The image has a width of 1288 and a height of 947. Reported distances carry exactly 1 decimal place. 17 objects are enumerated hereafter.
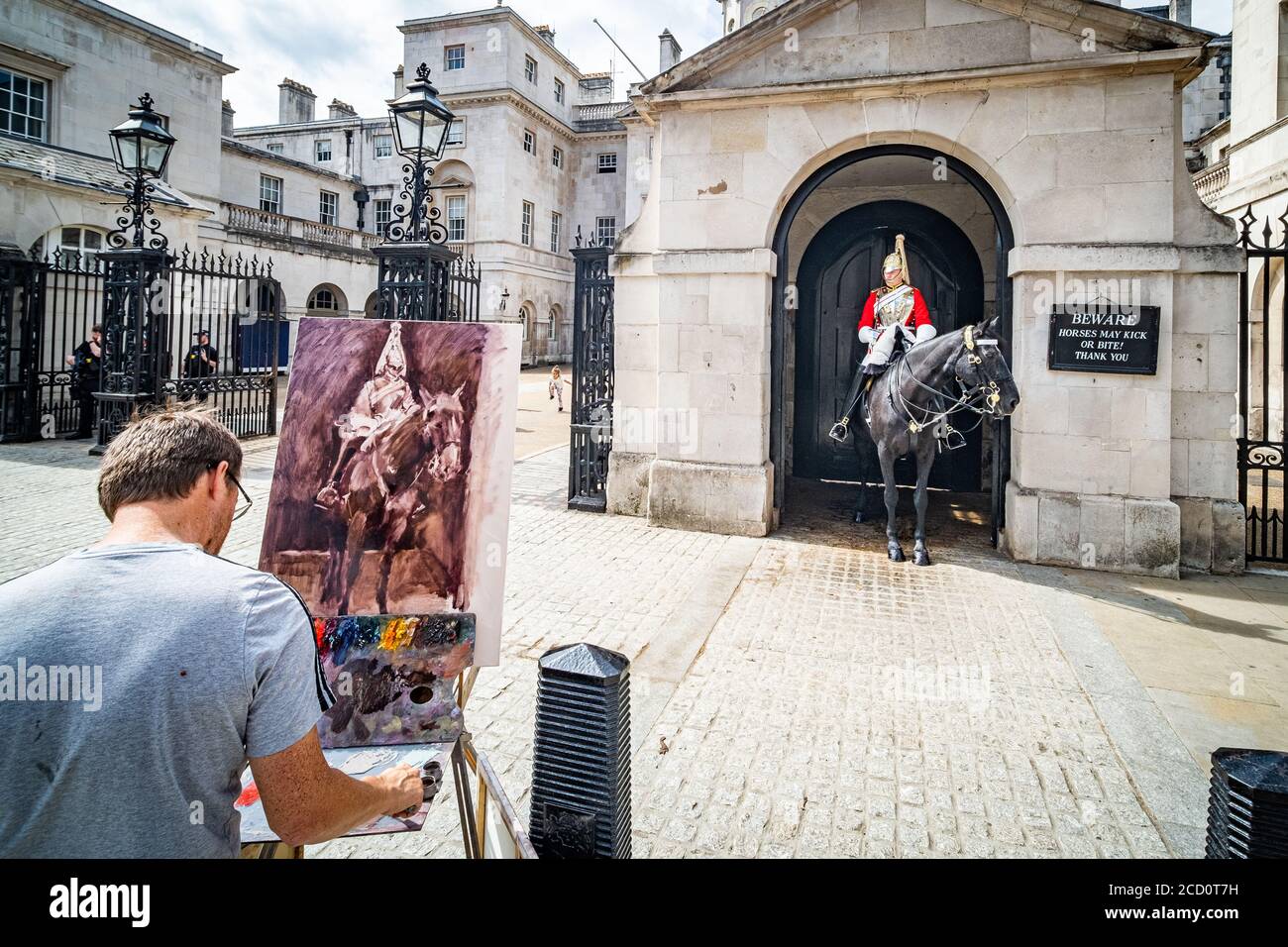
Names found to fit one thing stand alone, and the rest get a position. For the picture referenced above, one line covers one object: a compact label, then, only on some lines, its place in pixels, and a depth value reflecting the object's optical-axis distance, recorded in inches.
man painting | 60.2
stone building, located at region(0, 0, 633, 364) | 728.3
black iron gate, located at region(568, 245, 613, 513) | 382.0
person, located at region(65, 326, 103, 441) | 541.0
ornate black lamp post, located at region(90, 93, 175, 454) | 469.4
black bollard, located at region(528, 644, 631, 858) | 89.4
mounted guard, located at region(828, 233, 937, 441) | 330.3
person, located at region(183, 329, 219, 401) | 534.9
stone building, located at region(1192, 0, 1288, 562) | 534.6
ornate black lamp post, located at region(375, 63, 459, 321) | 276.7
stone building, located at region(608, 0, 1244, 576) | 279.6
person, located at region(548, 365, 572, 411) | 878.0
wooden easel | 88.4
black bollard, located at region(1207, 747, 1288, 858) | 71.3
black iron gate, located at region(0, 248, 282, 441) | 482.9
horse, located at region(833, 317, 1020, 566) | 268.4
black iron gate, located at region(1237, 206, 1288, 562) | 281.7
